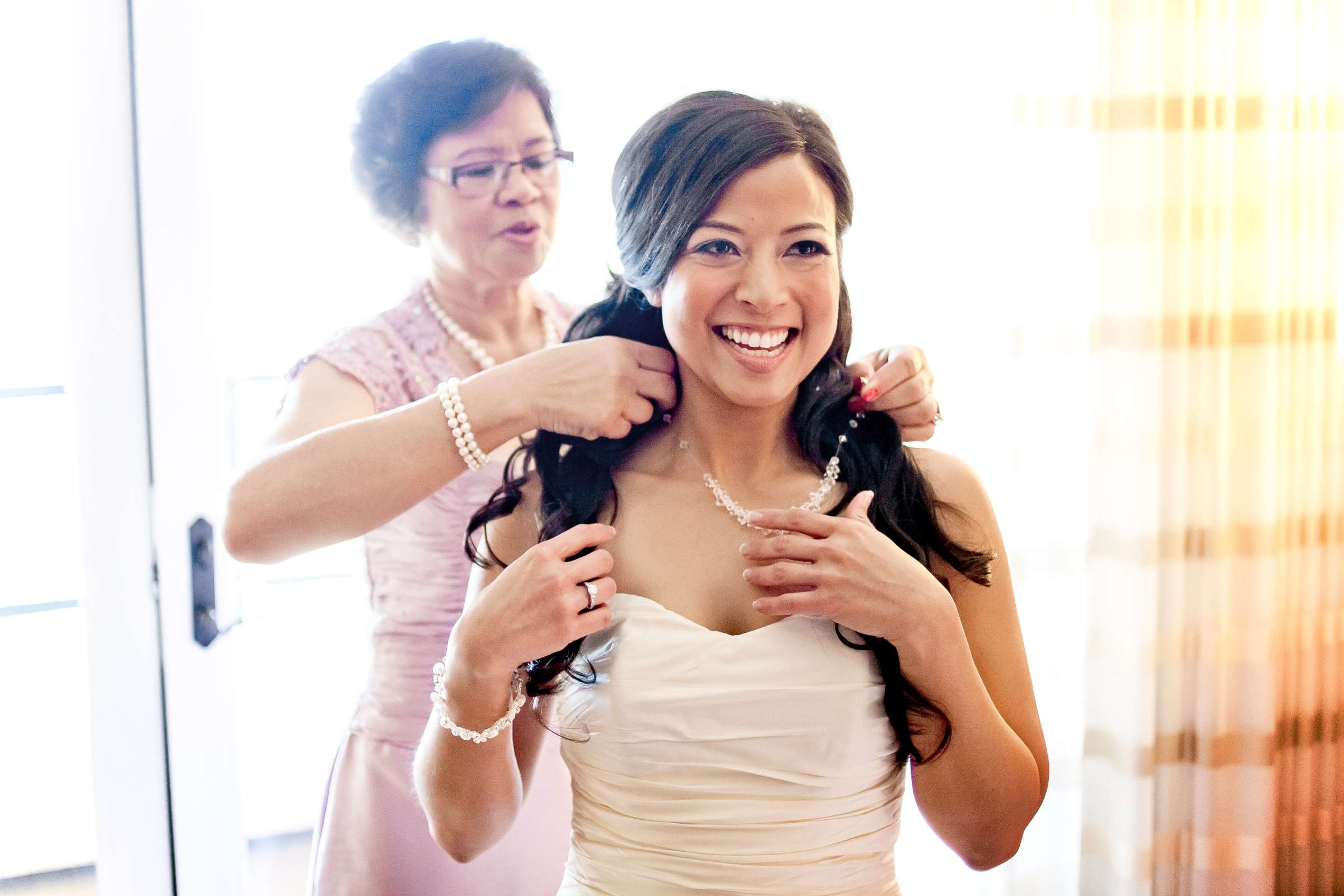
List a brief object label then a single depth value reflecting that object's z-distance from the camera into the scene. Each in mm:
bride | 1117
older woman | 1612
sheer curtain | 2301
